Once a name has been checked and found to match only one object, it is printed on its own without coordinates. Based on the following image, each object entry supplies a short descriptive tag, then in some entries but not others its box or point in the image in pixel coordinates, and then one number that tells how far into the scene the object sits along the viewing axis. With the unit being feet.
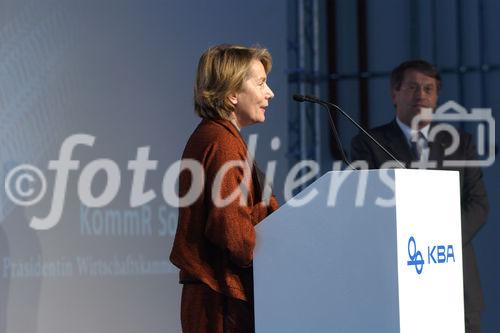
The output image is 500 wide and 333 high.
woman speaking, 16.72
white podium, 15.69
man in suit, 29.60
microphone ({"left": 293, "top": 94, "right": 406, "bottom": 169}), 17.44
